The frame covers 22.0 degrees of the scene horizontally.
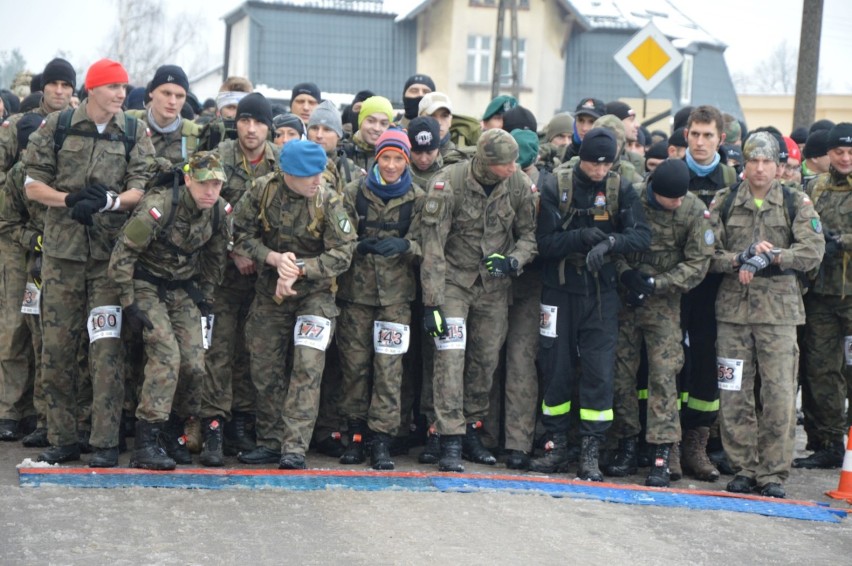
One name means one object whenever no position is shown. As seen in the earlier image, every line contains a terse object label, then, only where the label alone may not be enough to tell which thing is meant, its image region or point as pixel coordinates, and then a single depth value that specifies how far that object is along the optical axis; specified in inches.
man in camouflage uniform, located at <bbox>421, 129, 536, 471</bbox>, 593.9
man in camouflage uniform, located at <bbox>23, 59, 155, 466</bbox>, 557.5
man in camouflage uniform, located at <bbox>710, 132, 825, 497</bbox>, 589.2
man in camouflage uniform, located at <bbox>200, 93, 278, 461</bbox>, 602.9
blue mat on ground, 529.0
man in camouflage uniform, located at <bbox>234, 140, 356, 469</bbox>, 567.6
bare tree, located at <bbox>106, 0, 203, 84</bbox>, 4709.3
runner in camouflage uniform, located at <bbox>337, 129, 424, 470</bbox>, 598.2
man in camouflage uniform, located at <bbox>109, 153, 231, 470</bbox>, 544.3
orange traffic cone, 594.5
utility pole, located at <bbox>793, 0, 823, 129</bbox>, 1026.3
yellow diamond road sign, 900.2
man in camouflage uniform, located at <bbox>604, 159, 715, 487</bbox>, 596.1
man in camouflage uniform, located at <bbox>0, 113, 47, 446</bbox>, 615.6
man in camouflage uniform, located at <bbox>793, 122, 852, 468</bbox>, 647.8
